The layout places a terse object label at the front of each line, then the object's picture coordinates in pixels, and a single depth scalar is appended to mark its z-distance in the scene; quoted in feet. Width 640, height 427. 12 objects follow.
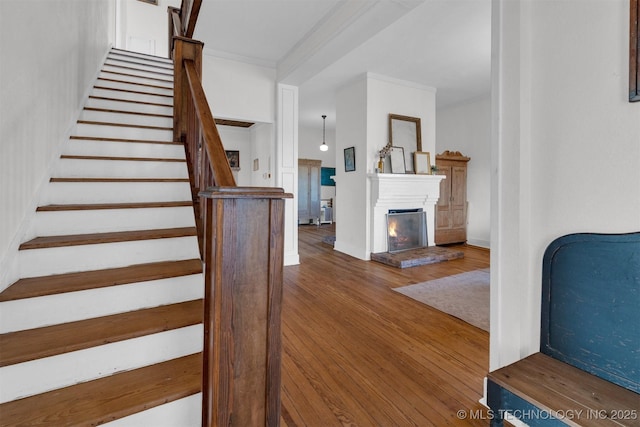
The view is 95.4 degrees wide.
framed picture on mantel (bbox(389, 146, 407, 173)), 15.69
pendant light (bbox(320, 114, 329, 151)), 24.18
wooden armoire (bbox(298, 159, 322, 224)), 28.58
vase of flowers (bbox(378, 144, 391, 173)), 15.17
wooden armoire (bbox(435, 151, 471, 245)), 18.74
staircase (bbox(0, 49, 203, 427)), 3.65
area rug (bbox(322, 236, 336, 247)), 19.73
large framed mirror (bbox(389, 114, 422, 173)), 15.88
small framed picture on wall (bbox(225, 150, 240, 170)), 24.63
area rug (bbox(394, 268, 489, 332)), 8.50
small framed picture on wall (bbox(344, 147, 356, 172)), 16.21
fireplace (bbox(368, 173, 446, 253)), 15.12
